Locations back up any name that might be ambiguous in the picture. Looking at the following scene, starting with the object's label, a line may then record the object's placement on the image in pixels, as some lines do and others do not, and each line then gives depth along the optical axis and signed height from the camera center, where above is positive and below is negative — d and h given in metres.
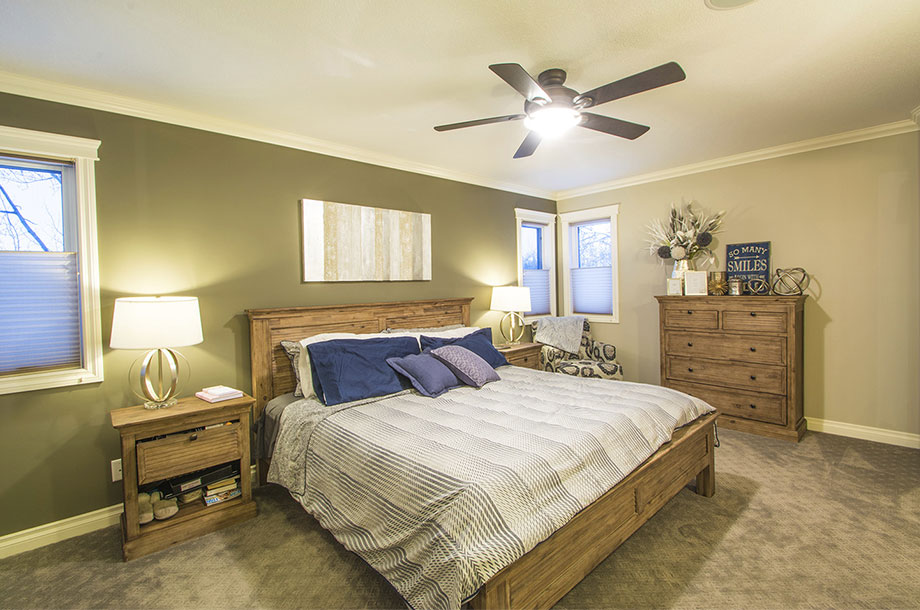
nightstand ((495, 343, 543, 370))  4.31 -0.60
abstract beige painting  3.44 +0.48
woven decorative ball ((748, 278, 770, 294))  3.95 +0.05
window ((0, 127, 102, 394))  2.37 +0.24
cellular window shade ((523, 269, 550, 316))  5.42 +0.10
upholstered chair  4.44 -0.72
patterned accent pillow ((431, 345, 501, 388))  3.03 -0.49
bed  1.58 -0.95
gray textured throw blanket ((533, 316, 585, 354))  4.81 -0.42
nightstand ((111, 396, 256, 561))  2.25 -0.85
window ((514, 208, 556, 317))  5.38 +0.48
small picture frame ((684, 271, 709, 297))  4.14 +0.09
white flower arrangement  4.25 +0.60
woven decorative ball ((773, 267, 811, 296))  3.87 +0.09
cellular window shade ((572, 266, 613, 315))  5.26 +0.06
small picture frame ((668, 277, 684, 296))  4.30 +0.07
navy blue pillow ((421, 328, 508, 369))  3.39 -0.39
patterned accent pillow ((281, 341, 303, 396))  3.02 -0.37
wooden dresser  3.61 -0.59
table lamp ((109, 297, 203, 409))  2.32 -0.15
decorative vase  4.32 +0.27
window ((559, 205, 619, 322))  5.20 +0.40
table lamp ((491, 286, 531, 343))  4.59 -0.03
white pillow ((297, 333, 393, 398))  2.85 -0.48
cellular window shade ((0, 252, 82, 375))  2.36 -0.04
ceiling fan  1.91 +0.99
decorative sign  4.05 +0.30
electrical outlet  2.60 -1.01
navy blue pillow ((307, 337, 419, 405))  2.68 -0.47
